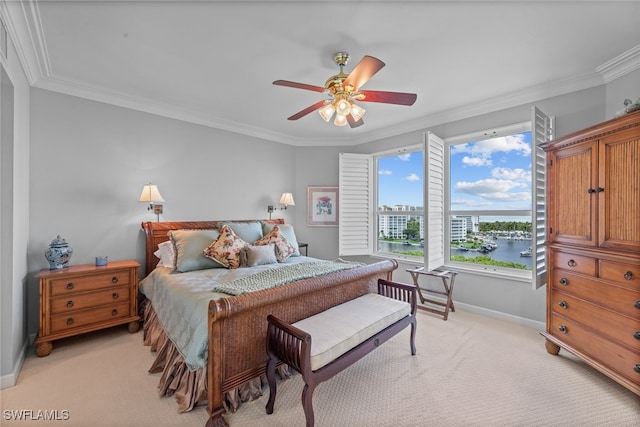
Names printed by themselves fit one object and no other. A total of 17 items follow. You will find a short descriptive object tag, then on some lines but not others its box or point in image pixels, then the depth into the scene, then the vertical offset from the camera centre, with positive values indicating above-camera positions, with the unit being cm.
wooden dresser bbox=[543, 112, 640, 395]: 184 -26
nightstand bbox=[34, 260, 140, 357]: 237 -85
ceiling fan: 199 +98
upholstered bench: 157 -85
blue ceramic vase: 252 -40
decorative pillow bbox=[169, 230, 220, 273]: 284 -40
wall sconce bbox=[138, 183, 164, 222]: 303 +22
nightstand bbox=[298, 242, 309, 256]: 446 -59
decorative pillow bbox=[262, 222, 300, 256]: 375 -27
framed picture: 483 +14
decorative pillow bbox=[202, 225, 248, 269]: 297 -42
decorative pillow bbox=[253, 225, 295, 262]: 338 -38
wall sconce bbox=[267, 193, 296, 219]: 445 +21
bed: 162 -79
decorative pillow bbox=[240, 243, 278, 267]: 307 -50
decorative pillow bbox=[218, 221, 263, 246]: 350 -23
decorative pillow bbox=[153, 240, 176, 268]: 292 -47
